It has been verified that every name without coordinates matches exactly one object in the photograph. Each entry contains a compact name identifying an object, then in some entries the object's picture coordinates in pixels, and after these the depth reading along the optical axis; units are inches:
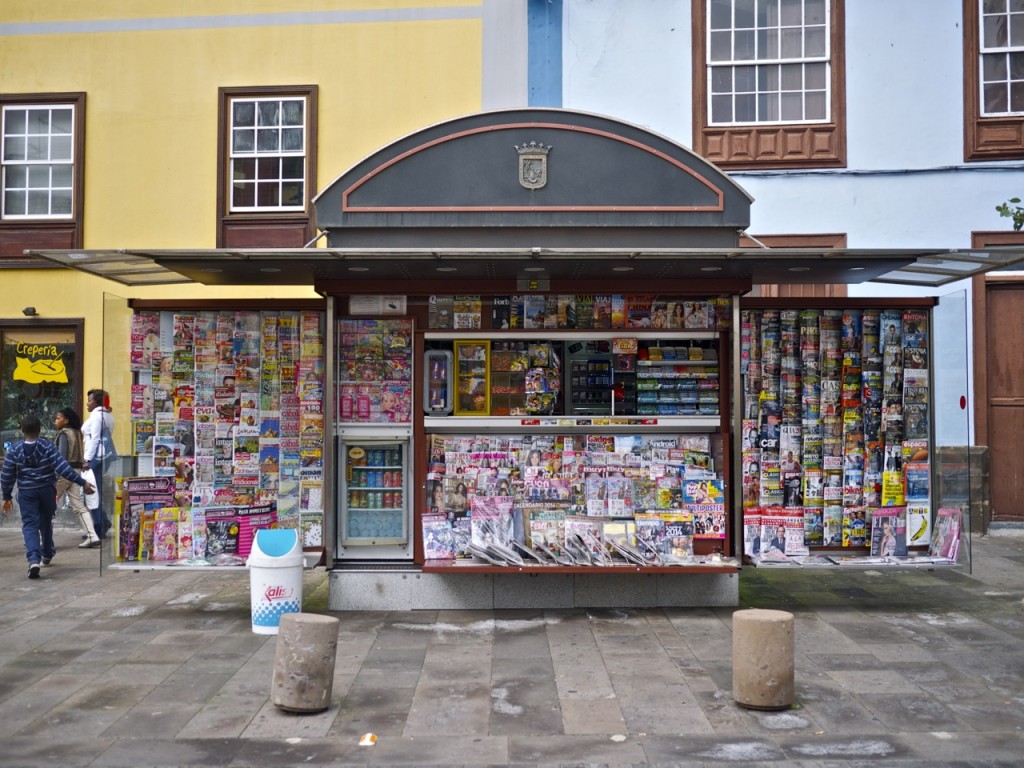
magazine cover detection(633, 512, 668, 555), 352.5
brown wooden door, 537.3
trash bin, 330.0
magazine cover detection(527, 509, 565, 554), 351.9
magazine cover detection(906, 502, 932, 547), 373.7
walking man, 425.4
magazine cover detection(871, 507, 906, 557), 372.2
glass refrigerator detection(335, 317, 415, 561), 367.2
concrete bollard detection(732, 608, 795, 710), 249.0
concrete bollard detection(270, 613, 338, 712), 247.0
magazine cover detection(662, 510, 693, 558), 354.6
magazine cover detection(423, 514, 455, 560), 353.4
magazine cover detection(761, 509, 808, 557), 367.9
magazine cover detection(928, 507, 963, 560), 360.8
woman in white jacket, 494.6
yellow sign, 573.6
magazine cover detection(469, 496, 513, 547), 352.5
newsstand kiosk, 356.5
